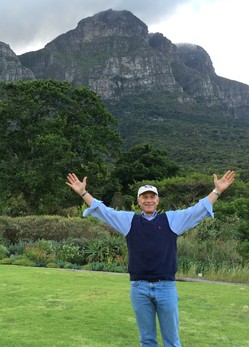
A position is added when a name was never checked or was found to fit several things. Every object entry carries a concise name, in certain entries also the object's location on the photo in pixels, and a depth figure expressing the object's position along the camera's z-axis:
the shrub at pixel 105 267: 12.16
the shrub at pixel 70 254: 13.74
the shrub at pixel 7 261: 13.00
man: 3.87
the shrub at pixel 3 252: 13.87
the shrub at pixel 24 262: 12.76
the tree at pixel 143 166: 40.28
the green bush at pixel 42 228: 17.03
